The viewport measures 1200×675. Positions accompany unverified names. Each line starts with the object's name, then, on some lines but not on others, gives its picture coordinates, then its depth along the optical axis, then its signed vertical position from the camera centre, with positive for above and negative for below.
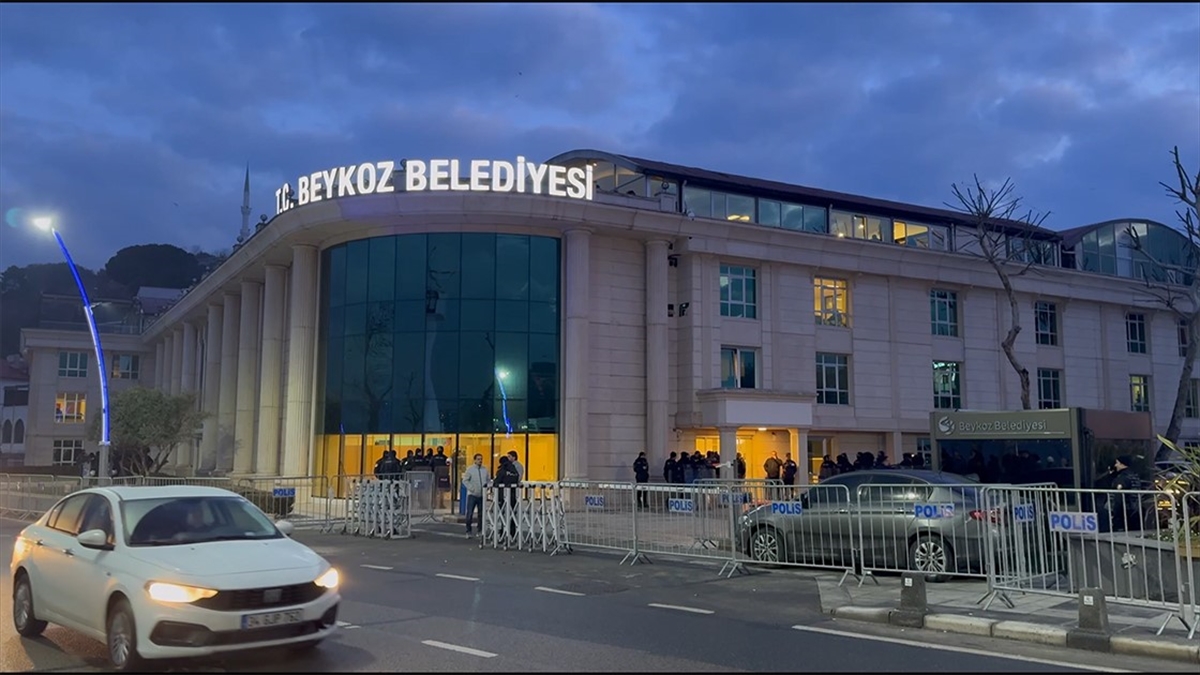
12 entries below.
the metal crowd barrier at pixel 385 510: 20.39 -1.42
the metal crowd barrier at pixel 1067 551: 10.70 -1.28
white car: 7.21 -1.08
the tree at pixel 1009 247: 34.12 +8.43
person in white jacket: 19.58 -0.81
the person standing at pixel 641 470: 28.05 -0.75
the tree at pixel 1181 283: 29.89 +7.14
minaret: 77.40 +21.71
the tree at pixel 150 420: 37.47 +1.01
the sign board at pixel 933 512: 12.72 -0.91
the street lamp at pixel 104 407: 25.14 +1.05
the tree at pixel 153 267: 113.00 +21.65
